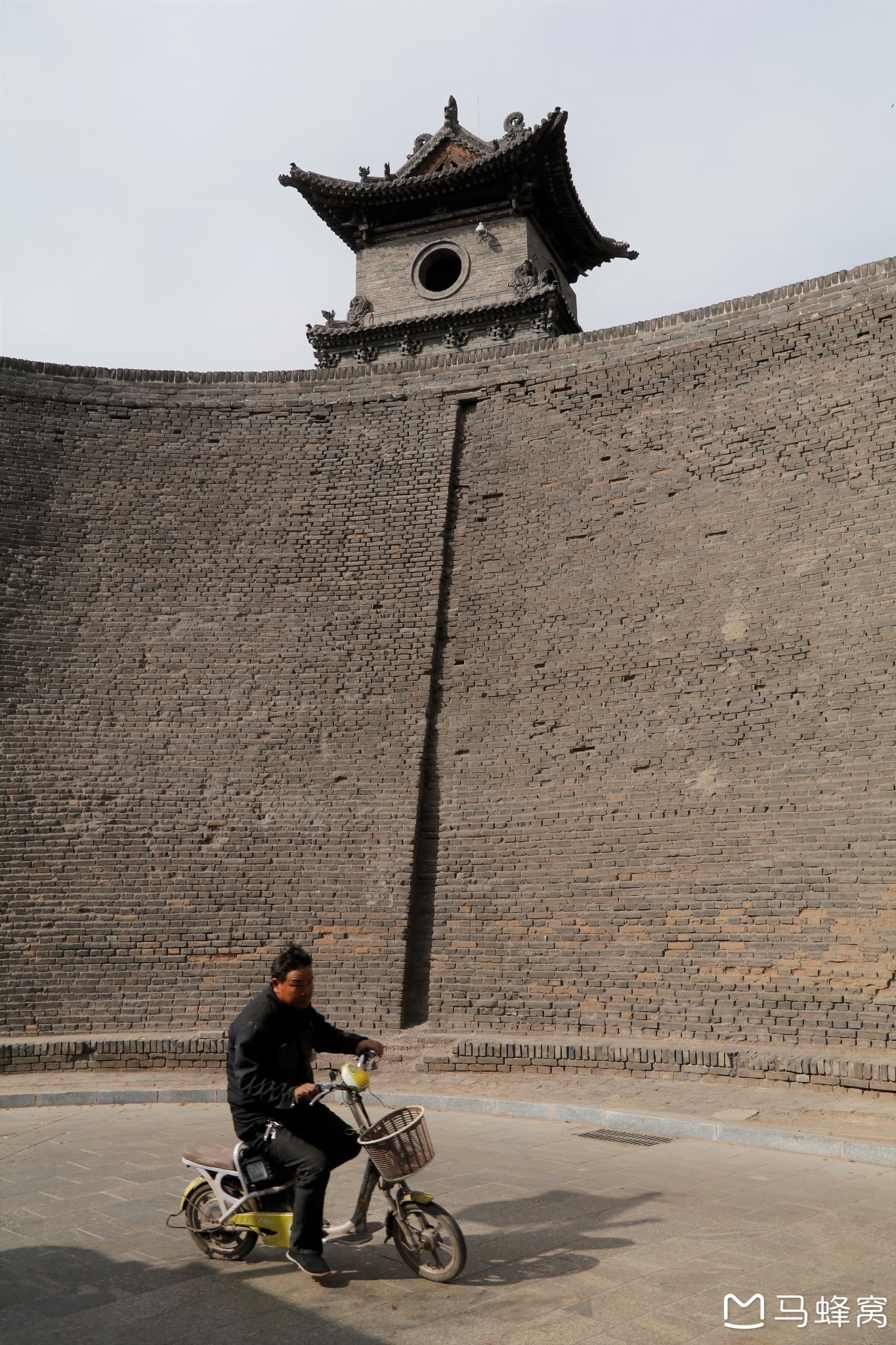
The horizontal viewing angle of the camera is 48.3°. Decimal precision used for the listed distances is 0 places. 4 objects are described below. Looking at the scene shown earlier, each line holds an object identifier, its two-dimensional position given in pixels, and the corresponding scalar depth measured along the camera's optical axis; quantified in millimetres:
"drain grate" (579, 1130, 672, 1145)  5863
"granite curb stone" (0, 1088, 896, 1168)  5367
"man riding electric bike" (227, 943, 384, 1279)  3426
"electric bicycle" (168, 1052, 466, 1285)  3383
